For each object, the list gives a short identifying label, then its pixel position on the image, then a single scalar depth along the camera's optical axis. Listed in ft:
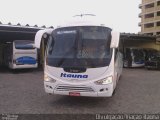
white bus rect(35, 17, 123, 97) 14.12
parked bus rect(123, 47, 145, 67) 45.00
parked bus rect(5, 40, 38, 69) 34.65
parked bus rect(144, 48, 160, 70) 42.11
